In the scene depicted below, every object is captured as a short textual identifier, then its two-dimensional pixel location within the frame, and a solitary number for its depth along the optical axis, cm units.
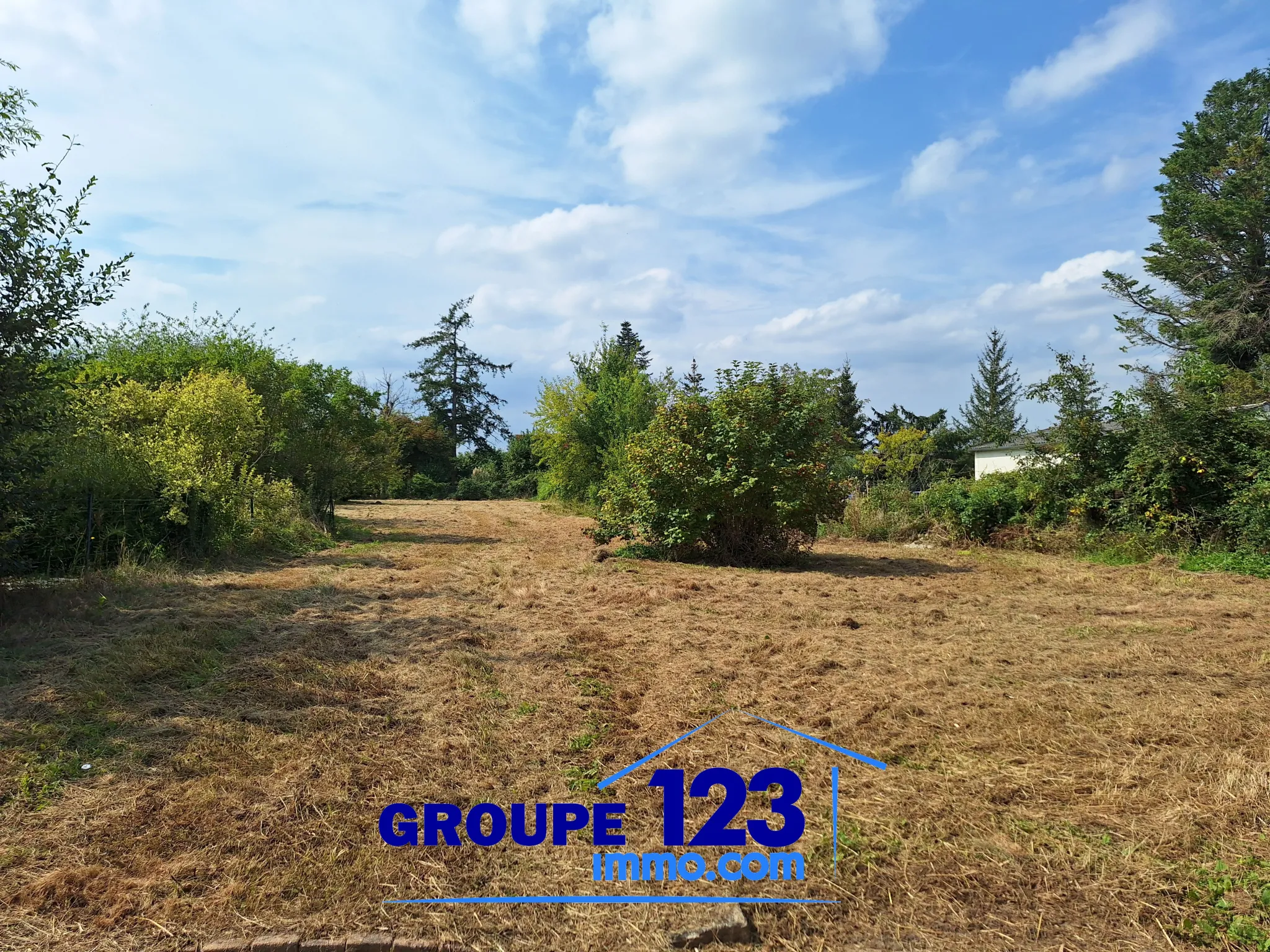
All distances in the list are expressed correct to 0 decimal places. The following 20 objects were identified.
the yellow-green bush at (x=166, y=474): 900
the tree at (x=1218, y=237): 2256
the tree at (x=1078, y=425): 1310
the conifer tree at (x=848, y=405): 4547
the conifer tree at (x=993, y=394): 4816
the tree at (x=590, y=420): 2233
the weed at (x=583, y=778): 342
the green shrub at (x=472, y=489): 4262
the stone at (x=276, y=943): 226
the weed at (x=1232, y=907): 232
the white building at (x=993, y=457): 2638
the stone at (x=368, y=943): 228
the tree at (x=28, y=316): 643
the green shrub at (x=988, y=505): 1432
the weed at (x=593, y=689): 487
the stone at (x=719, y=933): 235
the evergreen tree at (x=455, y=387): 5041
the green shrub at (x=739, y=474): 1155
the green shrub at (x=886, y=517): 1600
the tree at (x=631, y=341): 4719
